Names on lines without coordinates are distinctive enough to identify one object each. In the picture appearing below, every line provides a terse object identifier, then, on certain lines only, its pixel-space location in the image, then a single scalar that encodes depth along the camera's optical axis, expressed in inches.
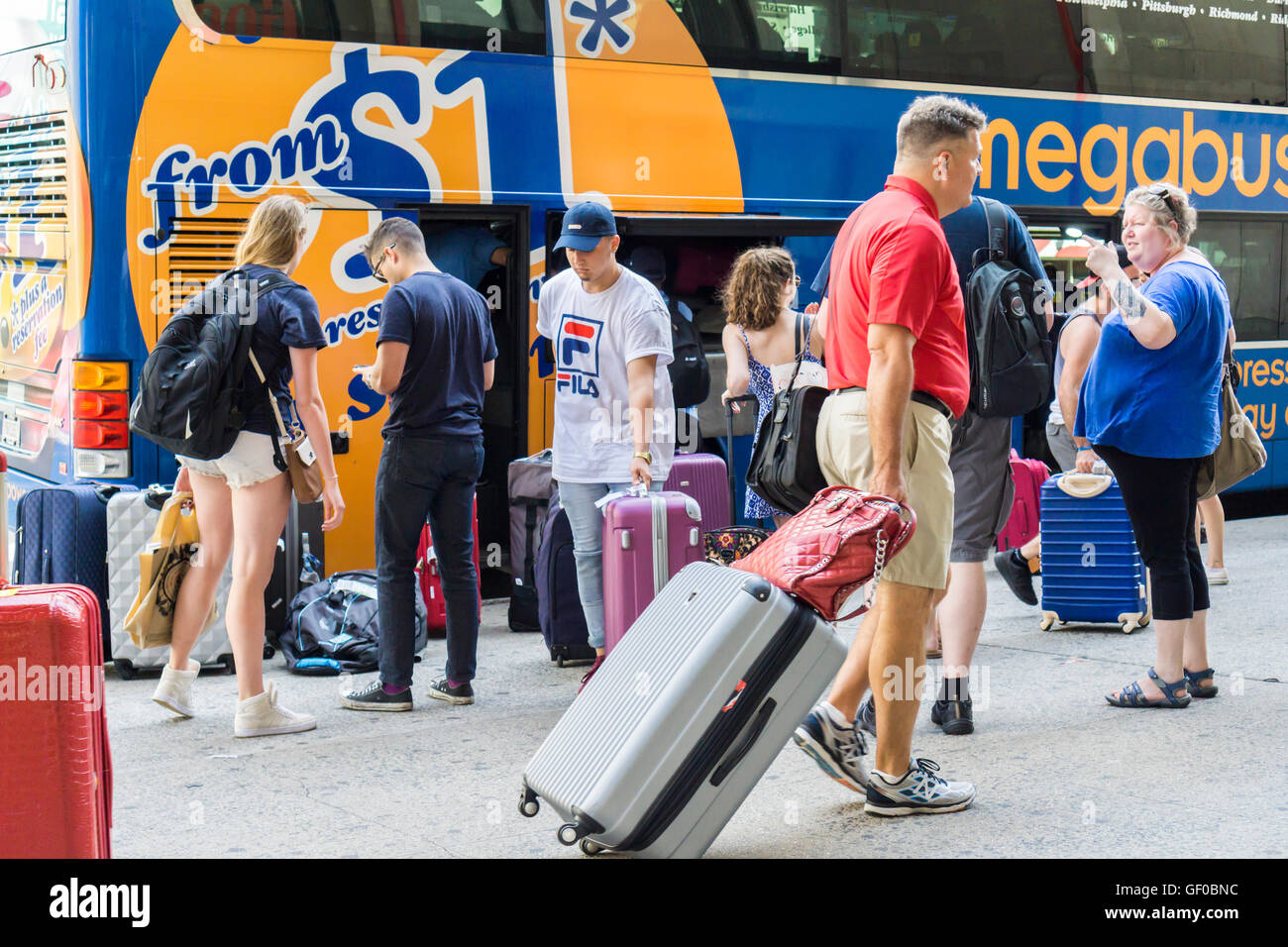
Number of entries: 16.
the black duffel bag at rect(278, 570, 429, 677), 253.9
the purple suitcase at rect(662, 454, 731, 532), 282.5
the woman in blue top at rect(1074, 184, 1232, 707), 207.2
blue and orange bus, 257.3
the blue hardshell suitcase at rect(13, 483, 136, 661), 251.4
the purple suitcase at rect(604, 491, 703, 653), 218.7
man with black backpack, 201.5
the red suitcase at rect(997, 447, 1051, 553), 335.6
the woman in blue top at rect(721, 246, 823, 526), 266.8
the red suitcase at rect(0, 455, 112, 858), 115.6
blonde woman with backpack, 205.6
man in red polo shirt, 156.3
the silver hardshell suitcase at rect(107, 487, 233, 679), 248.5
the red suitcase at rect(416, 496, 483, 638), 284.5
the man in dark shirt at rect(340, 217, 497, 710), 216.5
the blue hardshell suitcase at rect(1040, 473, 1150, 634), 280.5
